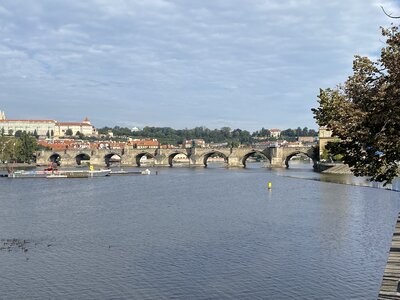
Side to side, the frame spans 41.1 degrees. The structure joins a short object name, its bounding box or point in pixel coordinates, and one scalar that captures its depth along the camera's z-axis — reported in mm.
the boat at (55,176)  90744
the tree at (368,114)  14938
